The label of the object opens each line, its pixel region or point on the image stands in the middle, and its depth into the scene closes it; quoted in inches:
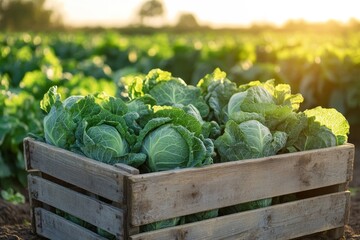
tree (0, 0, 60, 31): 2913.4
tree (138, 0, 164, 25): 4320.6
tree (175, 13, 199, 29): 2624.5
